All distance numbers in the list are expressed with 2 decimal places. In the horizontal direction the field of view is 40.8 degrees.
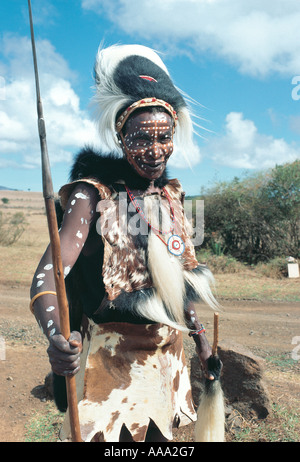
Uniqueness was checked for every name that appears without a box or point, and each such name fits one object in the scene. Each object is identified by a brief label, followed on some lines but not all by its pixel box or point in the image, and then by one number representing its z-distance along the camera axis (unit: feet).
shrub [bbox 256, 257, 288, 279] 33.68
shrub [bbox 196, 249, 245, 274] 35.37
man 5.50
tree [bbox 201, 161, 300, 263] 38.17
